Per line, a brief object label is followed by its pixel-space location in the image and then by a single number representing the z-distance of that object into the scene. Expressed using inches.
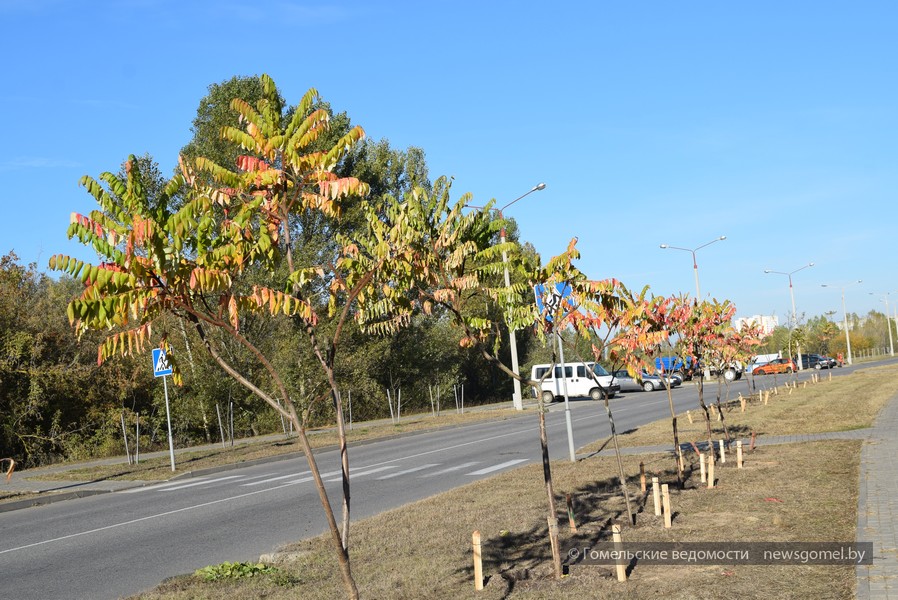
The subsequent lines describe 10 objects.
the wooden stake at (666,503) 331.0
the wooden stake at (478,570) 261.0
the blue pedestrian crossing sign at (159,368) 681.0
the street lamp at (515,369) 1045.2
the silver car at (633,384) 1961.1
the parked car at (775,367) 2378.1
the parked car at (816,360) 2586.1
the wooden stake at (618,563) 264.6
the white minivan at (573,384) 1722.4
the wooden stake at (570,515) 327.6
